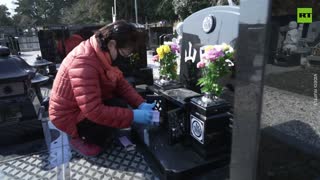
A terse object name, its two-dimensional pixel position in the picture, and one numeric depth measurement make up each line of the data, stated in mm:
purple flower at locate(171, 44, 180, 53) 3099
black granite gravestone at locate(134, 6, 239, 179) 2111
